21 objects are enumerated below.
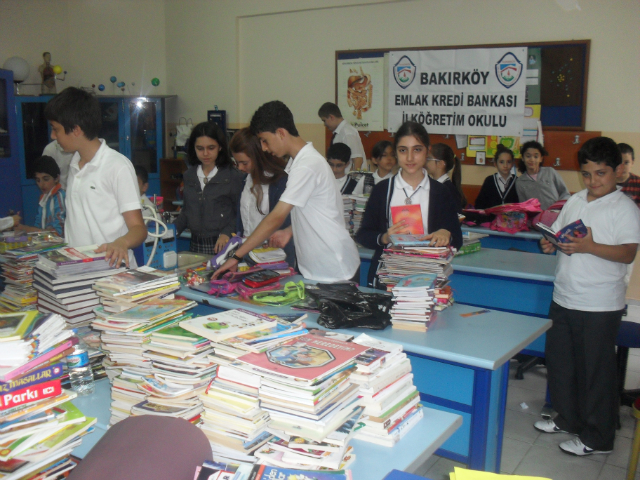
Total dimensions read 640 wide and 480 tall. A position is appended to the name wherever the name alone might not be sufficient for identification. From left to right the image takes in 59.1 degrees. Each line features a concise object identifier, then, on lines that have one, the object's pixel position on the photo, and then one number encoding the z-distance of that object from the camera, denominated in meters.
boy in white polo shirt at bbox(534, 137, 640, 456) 2.64
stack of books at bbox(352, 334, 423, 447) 1.48
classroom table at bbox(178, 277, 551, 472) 2.08
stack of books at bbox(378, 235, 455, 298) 2.60
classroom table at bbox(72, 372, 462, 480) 1.43
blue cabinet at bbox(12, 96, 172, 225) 7.41
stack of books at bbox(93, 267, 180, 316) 1.89
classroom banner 6.25
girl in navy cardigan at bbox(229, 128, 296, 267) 3.23
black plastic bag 2.27
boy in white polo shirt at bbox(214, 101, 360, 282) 2.68
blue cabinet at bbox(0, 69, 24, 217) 7.14
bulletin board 5.86
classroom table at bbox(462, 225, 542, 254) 4.79
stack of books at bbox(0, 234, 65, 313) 2.48
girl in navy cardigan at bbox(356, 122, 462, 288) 2.76
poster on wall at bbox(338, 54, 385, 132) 7.19
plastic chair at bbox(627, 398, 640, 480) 2.38
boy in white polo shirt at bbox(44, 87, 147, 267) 2.33
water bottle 1.87
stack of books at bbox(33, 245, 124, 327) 2.12
